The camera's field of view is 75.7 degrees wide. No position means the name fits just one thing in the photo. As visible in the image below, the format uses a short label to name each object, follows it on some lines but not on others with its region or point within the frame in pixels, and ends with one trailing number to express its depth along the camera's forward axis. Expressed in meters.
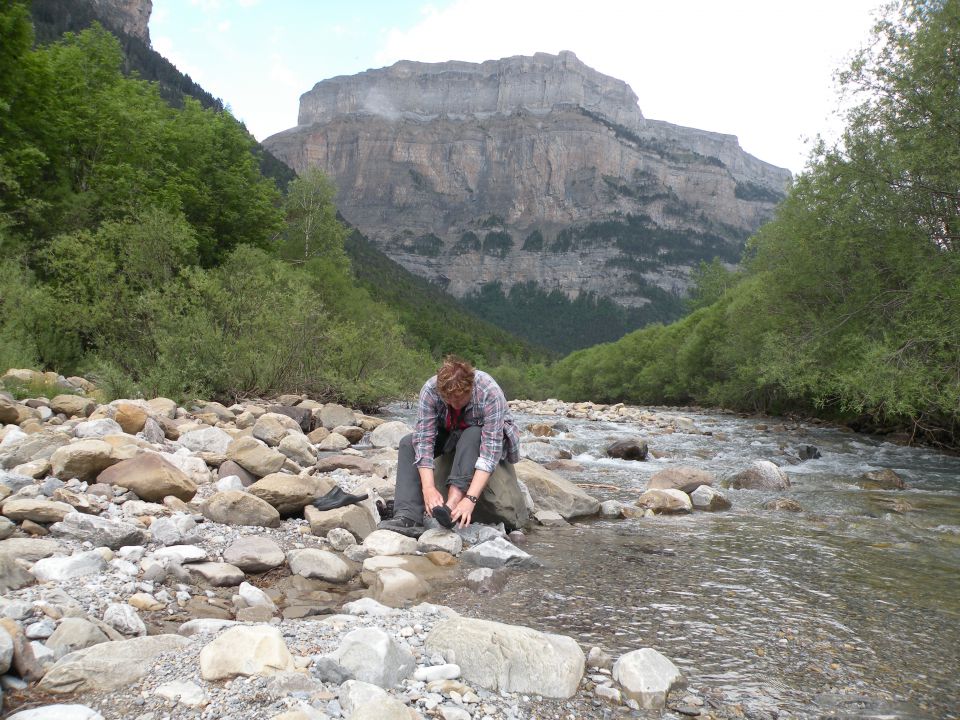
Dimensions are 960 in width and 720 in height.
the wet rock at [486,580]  4.49
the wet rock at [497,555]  5.04
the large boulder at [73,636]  2.80
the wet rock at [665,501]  7.65
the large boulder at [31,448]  5.73
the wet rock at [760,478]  9.61
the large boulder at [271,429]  9.38
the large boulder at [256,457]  6.62
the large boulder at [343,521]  5.49
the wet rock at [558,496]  7.12
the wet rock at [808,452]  14.23
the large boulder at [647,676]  2.89
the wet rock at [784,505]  7.88
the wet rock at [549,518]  6.71
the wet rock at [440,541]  5.25
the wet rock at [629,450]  13.32
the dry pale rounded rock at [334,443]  10.70
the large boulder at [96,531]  4.29
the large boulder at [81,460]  5.49
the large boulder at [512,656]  2.92
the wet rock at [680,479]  8.65
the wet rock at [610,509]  7.28
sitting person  5.24
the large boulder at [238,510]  5.30
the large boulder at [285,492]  5.79
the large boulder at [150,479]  5.43
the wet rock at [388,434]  11.66
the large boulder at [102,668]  2.53
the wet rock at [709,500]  7.99
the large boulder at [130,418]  7.96
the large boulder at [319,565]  4.51
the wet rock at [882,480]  10.21
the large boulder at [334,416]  14.28
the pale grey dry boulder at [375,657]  2.71
